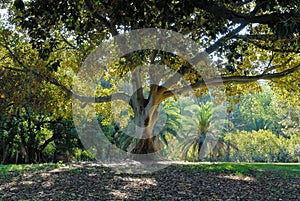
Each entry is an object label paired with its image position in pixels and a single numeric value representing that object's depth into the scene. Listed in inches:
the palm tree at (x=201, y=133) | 1131.3
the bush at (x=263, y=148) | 975.0
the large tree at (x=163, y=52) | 221.1
